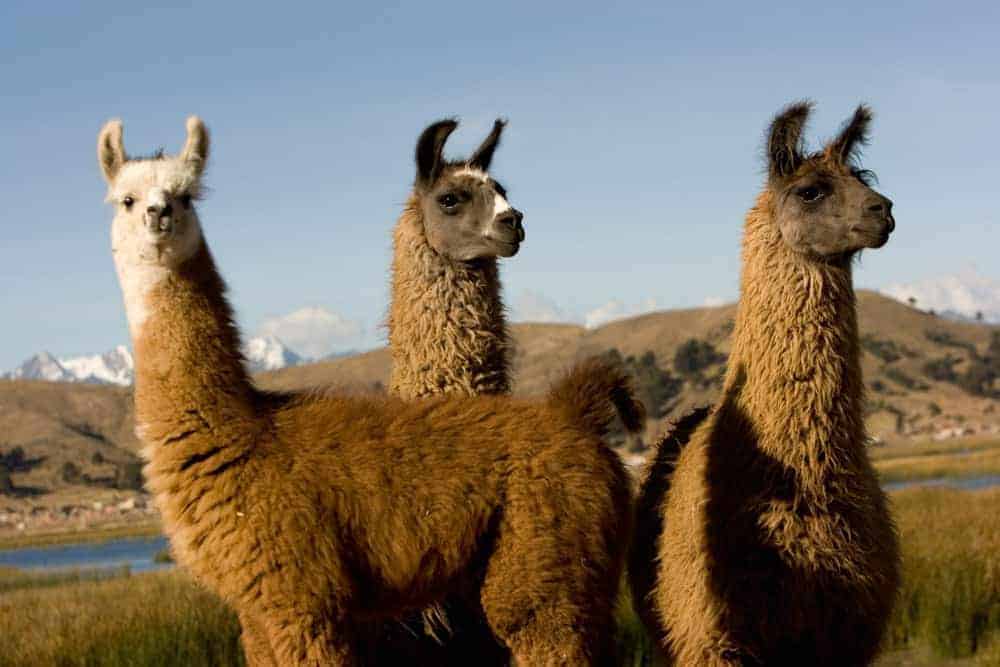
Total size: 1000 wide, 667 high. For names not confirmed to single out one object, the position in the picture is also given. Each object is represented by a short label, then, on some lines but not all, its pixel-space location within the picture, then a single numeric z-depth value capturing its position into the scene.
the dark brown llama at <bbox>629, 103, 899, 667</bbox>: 5.60
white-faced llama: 4.51
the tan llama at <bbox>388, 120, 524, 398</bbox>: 6.22
